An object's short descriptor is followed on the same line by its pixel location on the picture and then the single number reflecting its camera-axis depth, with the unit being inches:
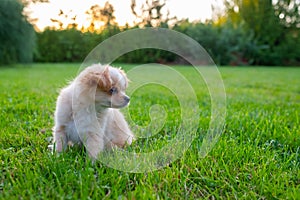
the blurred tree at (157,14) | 501.4
